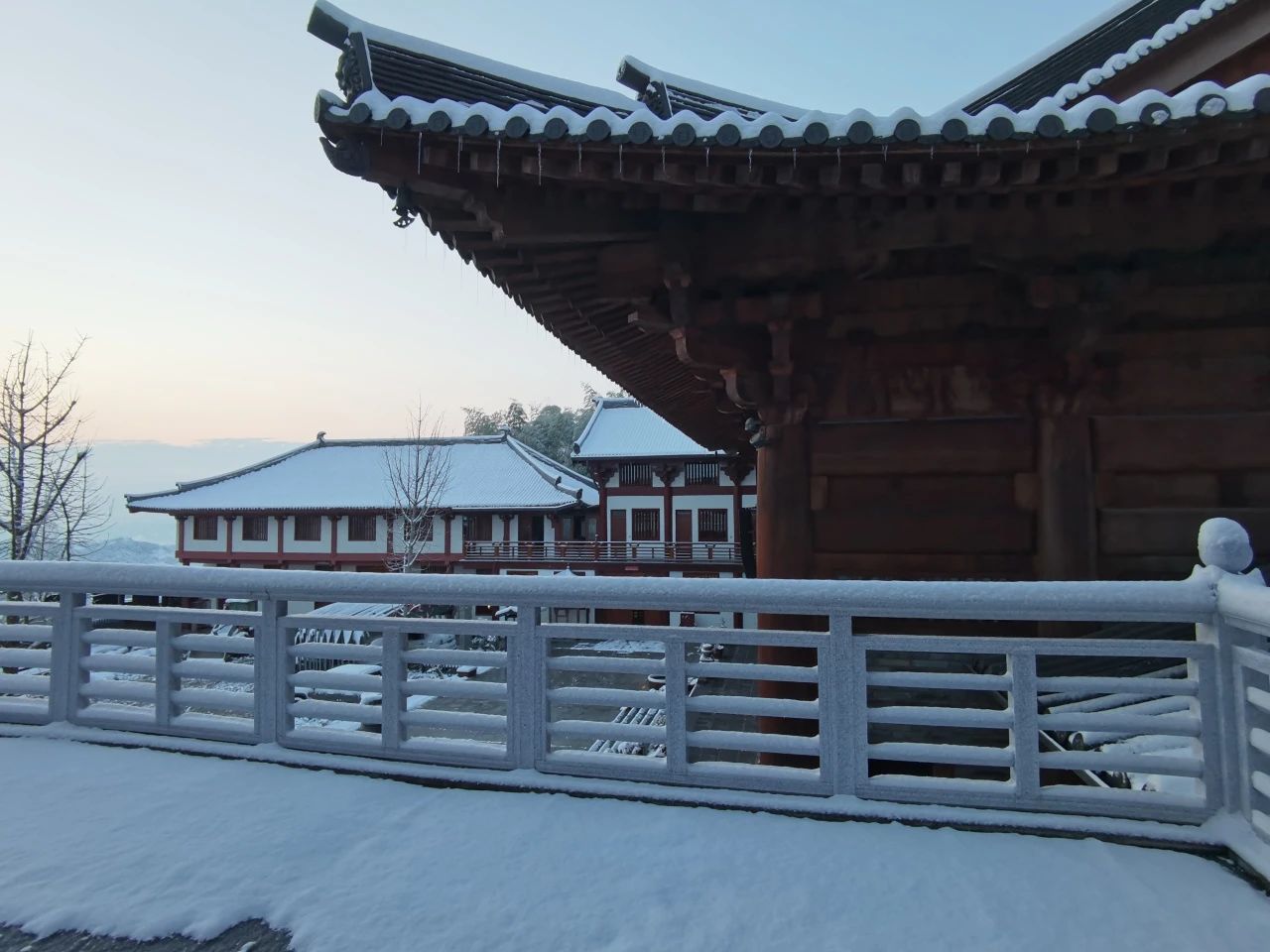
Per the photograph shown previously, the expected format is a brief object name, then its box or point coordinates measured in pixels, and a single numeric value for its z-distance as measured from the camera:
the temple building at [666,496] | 25.69
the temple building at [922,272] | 2.86
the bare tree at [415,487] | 25.12
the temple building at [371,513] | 27.14
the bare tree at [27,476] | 14.41
